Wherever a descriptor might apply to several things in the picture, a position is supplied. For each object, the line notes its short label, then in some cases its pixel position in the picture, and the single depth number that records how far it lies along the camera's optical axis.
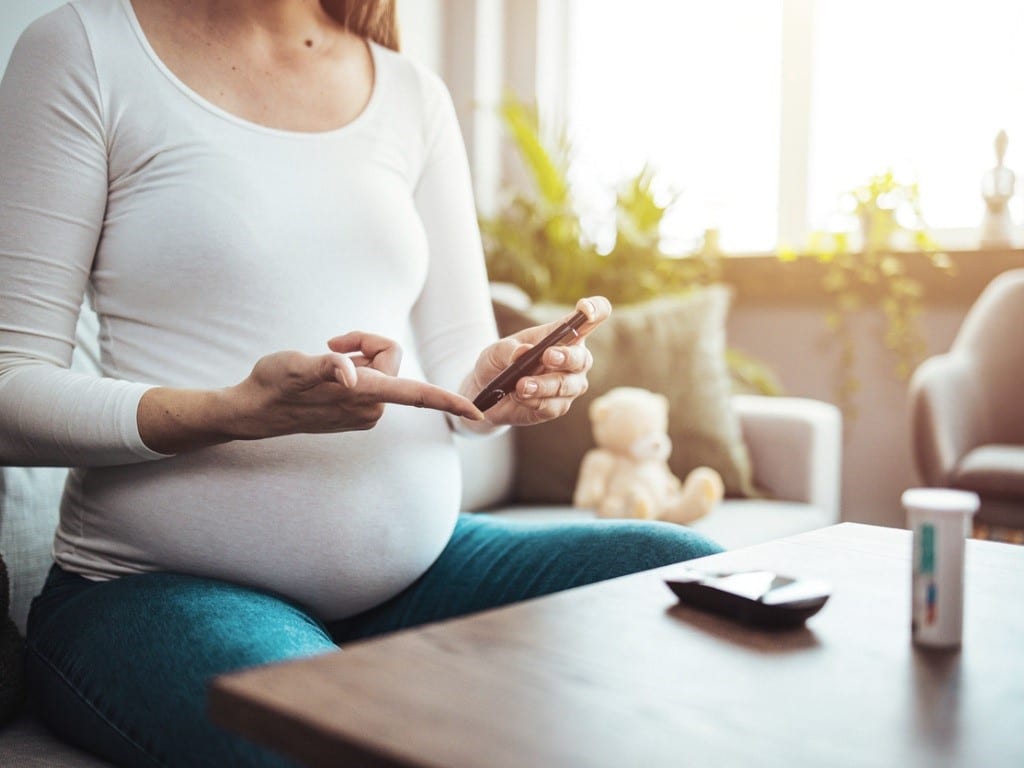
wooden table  0.46
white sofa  2.02
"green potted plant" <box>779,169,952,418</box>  2.94
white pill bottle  0.61
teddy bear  1.95
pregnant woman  0.82
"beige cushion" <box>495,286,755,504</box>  2.14
